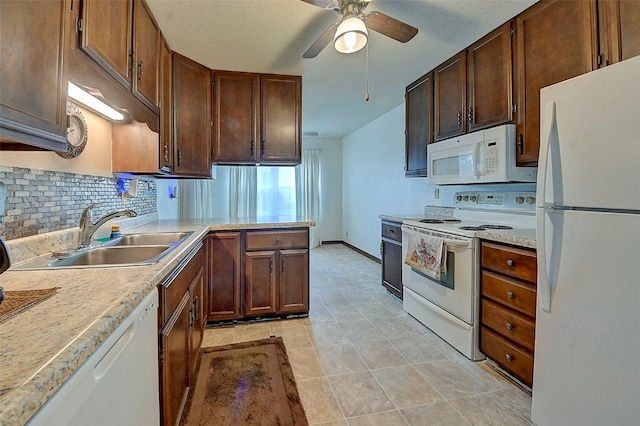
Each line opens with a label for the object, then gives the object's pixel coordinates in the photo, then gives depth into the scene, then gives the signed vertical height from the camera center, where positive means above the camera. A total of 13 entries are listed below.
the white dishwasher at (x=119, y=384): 0.54 -0.39
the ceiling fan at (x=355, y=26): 1.60 +1.11
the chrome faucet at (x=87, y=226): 1.52 -0.05
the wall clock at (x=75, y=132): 1.57 +0.47
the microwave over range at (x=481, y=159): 2.08 +0.45
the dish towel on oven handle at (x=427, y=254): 2.22 -0.30
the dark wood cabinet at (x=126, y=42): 1.14 +0.82
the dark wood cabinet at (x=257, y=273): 2.57 -0.50
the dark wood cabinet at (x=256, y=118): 2.82 +0.95
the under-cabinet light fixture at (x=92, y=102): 1.47 +0.65
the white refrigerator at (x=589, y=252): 1.09 -0.14
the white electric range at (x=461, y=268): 2.06 -0.37
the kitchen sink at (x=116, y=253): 1.23 -0.18
